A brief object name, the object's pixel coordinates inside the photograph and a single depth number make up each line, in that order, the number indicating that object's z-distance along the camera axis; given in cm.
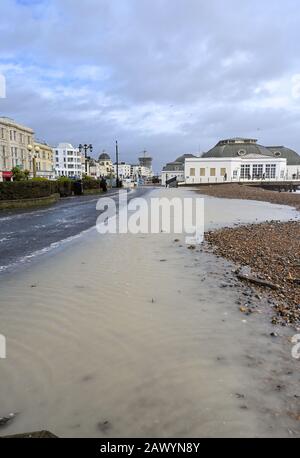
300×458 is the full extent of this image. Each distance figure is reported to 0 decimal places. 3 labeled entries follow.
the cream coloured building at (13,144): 7212
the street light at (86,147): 4850
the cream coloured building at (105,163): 15131
